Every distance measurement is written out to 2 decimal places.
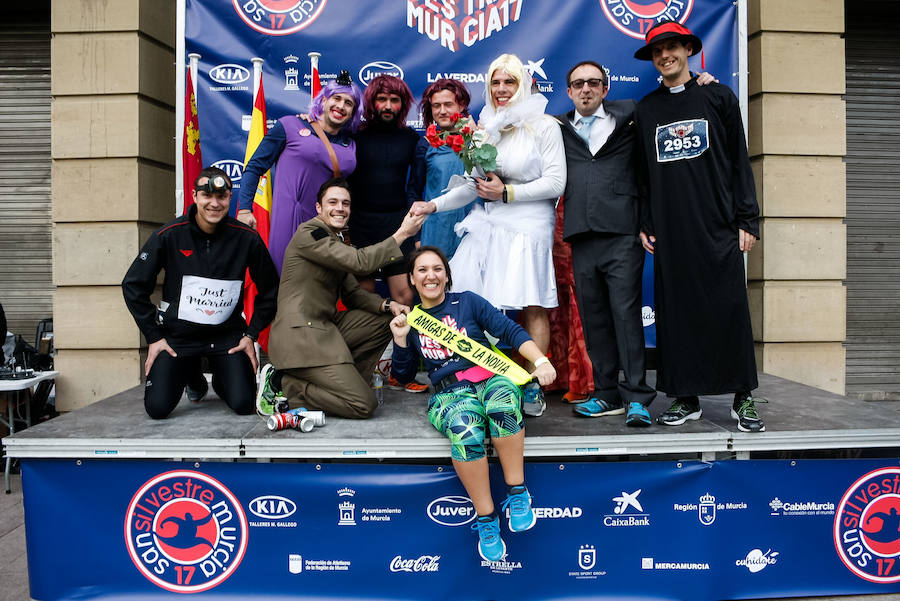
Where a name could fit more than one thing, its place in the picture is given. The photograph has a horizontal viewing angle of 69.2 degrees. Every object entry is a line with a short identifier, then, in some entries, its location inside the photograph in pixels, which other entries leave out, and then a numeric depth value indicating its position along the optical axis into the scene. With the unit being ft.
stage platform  9.55
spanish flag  15.11
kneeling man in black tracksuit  11.53
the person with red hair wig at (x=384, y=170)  13.64
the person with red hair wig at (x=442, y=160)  12.94
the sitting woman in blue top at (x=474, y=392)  9.00
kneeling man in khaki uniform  11.10
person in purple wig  13.23
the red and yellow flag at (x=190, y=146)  15.58
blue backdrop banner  16.07
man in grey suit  11.14
